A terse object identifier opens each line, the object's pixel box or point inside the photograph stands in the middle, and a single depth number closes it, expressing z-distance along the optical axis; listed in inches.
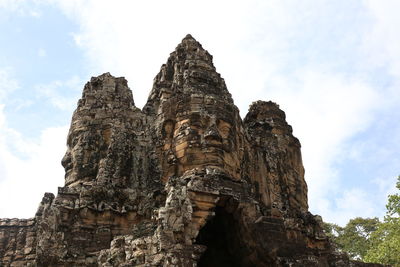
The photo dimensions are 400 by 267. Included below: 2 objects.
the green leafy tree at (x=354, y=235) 1269.7
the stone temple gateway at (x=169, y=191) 445.4
